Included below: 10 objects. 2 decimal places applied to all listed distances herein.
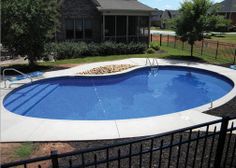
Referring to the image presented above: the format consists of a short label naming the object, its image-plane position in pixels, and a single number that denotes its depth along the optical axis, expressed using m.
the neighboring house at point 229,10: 41.93
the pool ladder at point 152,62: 13.17
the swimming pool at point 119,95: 8.26
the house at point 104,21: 15.91
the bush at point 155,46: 17.47
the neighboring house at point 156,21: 53.17
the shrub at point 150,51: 16.43
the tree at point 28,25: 10.21
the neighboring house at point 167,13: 57.61
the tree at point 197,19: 13.73
